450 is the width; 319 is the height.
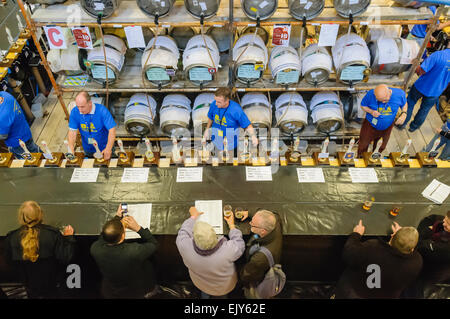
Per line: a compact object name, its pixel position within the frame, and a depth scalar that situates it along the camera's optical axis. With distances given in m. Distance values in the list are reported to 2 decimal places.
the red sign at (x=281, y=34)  3.76
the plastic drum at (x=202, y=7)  3.62
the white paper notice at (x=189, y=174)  3.32
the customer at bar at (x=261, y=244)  2.56
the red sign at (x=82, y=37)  3.80
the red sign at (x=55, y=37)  3.80
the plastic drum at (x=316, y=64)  4.07
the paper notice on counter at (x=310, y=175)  3.30
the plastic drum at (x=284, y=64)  4.04
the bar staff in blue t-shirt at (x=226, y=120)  3.64
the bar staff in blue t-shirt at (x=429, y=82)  4.41
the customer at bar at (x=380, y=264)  2.48
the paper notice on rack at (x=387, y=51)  4.11
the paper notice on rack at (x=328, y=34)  3.77
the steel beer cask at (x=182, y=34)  4.36
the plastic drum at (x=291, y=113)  4.35
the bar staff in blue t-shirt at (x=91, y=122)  3.79
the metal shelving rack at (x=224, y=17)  3.74
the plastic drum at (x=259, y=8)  3.60
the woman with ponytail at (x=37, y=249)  2.66
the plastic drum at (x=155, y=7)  3.66
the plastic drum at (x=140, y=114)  4.36
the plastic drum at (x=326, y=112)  4.37
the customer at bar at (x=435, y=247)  2.65
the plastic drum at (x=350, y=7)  3.63
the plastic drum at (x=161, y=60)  4.03
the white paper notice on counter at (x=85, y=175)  3.32
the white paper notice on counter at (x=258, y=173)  3.33
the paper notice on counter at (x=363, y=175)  3.28
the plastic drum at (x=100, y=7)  3.64
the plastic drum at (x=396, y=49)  4.12
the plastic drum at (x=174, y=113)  4.33
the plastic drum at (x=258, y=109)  4.36
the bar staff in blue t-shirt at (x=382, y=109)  3.90
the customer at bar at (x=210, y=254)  2.49
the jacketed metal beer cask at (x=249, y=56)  3.99
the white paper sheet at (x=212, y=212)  2.96
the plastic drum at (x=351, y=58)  4.00
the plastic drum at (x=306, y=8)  3.60
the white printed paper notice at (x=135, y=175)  3.32
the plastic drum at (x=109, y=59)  4.06
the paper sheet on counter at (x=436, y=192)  3.10
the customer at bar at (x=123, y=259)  2.57
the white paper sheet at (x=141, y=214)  3.01
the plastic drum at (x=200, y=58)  3.99
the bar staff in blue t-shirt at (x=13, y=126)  3.99
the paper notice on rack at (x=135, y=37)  3.81
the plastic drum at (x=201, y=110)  4.36
